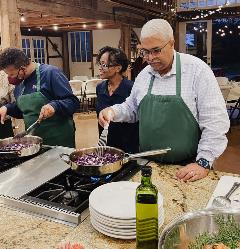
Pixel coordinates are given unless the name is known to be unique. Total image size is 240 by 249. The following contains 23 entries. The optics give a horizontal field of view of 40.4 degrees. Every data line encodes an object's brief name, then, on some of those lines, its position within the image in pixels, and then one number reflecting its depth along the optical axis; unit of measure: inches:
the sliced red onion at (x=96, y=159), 74.3
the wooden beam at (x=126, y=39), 417.7
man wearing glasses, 83.0
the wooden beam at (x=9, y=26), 201.0
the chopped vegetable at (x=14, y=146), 93.4
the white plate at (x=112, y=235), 54.8
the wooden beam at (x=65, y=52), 622.8
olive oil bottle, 46.1
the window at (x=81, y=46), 605.0
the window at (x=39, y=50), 583.9
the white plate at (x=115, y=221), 54.3
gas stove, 62.6
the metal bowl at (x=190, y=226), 47.5
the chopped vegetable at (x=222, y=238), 46.3
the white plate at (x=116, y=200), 56.0
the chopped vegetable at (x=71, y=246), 50.1
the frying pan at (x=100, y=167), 68.4
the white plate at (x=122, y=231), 54.7
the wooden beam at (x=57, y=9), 243.0
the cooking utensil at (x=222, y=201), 61.3
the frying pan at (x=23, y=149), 88.9
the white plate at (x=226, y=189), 63.5
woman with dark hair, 125.3
